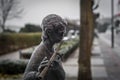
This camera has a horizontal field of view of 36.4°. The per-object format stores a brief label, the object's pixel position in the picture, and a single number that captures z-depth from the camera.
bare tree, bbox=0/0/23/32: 21.17
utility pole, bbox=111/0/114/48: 17.10
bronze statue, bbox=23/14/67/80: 1.57
